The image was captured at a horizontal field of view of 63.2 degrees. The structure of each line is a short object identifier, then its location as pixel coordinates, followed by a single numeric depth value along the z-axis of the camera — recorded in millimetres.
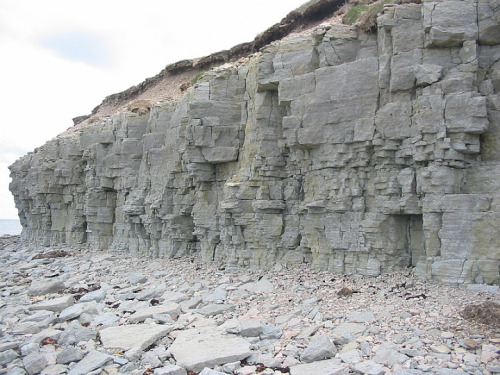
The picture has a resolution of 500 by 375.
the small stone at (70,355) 10500
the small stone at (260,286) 14664
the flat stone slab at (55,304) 14922
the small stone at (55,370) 9953
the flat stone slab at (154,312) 13023
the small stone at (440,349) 8672
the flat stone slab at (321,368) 8445
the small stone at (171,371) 9152
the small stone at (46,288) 17547
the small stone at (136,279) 18609
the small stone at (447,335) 9141
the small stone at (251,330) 10992
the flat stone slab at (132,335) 11016
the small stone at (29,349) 10938
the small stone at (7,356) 10680
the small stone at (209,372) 8938
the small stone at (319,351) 9188
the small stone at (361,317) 10741
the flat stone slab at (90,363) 9766
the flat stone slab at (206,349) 9562
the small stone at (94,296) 16031
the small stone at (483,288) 10859
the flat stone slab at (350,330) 10062
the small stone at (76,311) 13875
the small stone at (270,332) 10766
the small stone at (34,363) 10102
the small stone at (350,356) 8867
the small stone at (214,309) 13211
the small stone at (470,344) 8672
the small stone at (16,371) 9922
